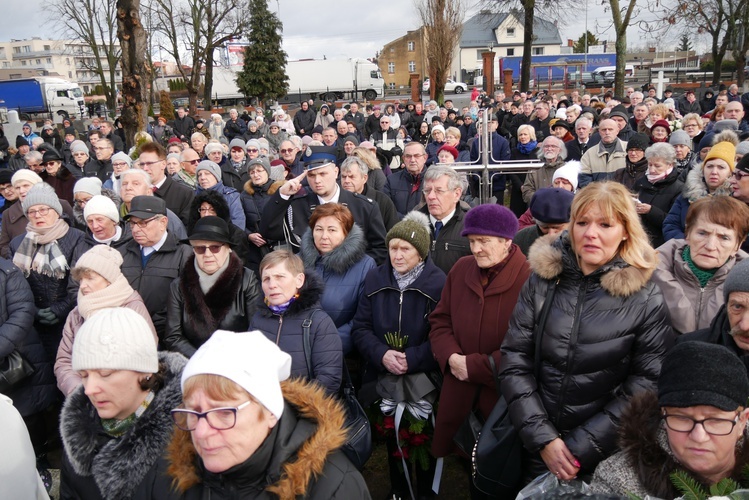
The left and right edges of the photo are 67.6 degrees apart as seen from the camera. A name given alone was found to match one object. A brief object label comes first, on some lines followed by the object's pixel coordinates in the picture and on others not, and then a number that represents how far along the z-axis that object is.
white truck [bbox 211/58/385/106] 46.31
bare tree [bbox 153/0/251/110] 35.12
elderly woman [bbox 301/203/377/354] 3.83
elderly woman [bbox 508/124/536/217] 7.88
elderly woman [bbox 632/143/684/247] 4.82
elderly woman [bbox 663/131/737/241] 4.24
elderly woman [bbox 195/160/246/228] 5.73
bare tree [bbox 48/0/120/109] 37.28
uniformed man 4.79
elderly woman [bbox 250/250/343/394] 3.17
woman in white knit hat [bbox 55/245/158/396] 3.38
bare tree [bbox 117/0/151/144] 7.77
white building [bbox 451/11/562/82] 72.44
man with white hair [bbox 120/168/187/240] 5.05
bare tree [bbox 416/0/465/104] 28.56
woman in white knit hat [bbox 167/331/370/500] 1.80
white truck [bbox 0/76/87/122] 39.91
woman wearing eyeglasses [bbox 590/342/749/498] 1.74
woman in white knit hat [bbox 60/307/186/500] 2.23
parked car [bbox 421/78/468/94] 48.88
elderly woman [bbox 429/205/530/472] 3.11
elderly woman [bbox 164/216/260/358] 3.60
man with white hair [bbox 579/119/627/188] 6.48
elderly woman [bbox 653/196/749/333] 2.79
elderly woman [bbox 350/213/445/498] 3.48
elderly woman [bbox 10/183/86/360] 4.35
